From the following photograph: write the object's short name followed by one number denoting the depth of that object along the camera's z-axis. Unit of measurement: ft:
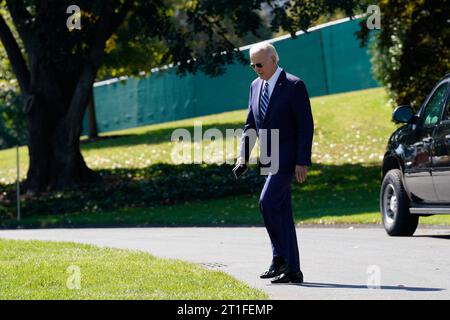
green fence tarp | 145.59
